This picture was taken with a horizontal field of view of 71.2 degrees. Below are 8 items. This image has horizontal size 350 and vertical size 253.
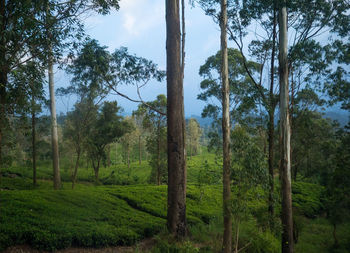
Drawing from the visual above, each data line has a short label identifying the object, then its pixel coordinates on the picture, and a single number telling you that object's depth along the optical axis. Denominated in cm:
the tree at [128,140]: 4128
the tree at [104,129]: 2420
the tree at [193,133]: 6275
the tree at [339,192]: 1371
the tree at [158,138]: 2328
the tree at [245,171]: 664
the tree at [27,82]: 673
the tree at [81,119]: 2092
